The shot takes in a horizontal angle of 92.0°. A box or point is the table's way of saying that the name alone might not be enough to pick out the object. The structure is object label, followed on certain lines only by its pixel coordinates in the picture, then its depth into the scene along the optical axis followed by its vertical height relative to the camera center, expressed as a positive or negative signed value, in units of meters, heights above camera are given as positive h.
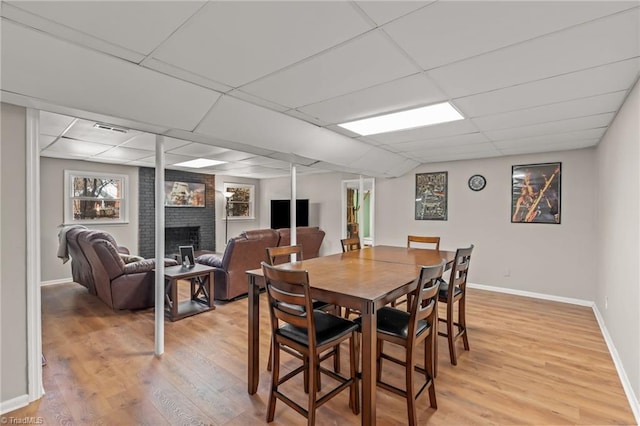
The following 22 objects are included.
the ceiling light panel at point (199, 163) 5.47 +0.89
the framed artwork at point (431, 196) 5.36 +0.27
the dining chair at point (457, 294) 2.56 -0.74
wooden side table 3.57 -1.02
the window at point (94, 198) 5.27 +0.22
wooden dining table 1.66 -0.47
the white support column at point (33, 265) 2.04 -0.37
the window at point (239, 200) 7.73 +0.26
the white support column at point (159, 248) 2.74 -0.35
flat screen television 7.13 -0.06
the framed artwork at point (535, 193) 4.39 +0.27
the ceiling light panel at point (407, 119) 2.75 +0.90
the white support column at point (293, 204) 4.14 +0.09
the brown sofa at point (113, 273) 3.66 -0.77
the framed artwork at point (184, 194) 6.65 +0.36
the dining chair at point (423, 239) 3.95 -0.37
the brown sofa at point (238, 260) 4.14 -0.70
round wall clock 4.96 +0.47
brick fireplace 6.13 -0.21
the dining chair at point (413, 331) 1.78 -0.75
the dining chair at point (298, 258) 2.38 -0.48
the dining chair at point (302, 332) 1.69 -0.74
